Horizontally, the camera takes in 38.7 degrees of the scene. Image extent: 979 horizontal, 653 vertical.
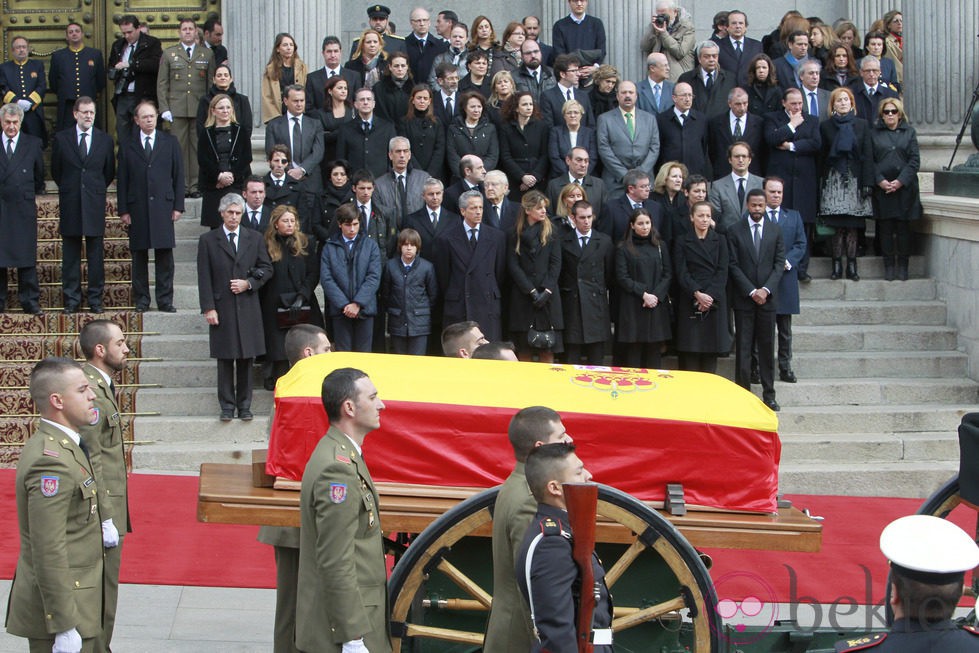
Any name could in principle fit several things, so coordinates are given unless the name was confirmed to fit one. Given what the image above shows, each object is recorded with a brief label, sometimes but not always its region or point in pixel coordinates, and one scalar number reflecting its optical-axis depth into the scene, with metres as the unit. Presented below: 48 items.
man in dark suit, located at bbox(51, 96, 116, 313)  12.52
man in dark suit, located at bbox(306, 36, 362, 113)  13.46
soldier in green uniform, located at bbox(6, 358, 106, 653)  5.62
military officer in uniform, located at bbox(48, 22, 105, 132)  15.23
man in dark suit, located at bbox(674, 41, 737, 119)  13.75
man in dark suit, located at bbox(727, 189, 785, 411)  11.85
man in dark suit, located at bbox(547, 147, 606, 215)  12.24
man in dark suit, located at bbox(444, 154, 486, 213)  12.20
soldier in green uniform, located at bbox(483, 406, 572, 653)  5.16
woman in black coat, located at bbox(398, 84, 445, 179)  12.78
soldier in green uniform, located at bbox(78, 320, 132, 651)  6.74
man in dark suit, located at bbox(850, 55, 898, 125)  13.71
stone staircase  11.17
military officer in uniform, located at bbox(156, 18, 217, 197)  14.29
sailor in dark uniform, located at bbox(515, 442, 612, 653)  4.69
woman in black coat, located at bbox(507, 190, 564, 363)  11.46
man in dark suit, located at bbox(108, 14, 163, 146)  14.84
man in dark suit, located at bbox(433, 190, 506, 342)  11.49
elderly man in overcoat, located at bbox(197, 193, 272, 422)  11.43
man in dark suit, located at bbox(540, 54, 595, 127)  13.32
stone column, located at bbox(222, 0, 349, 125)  14.63
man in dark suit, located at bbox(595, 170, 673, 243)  12.05
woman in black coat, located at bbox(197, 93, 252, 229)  12.87
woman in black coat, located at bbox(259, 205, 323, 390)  11.67
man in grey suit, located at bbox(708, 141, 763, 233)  12.56
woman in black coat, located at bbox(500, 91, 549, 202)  12.82
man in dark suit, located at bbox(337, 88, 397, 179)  12.73
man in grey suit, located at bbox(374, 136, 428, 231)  12.13
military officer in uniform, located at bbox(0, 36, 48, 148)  14.88
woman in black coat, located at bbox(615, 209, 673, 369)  11.66
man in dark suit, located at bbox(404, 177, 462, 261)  11.80
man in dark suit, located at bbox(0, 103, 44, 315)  12.34
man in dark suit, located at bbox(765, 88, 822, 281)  13.11
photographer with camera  14.67
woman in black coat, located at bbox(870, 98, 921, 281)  13.22
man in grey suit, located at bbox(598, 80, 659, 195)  12.88
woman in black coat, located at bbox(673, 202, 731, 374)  11.76
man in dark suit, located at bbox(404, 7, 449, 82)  14.14
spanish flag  6.21
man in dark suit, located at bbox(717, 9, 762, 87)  14.34
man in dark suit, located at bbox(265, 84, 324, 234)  12.66
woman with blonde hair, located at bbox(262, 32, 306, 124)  13.68
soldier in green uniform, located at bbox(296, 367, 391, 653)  5.35
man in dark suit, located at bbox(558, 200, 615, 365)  11.62
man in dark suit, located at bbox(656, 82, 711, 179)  13.20
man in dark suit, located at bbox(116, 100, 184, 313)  12.55
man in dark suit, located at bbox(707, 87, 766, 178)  13.28
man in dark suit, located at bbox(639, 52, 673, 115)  13.71
